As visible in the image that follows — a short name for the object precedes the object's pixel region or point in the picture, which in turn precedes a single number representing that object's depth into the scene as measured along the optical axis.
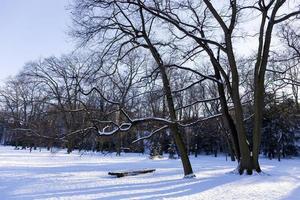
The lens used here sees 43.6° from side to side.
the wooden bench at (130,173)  17.39
